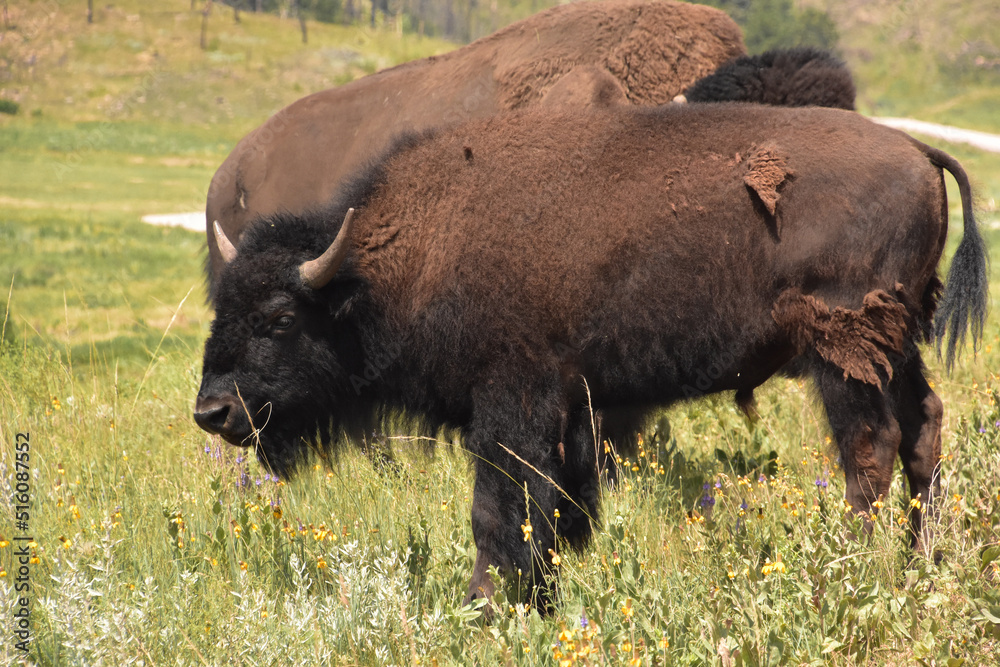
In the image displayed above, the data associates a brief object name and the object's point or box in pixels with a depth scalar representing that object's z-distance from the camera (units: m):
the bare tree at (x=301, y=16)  115.29
